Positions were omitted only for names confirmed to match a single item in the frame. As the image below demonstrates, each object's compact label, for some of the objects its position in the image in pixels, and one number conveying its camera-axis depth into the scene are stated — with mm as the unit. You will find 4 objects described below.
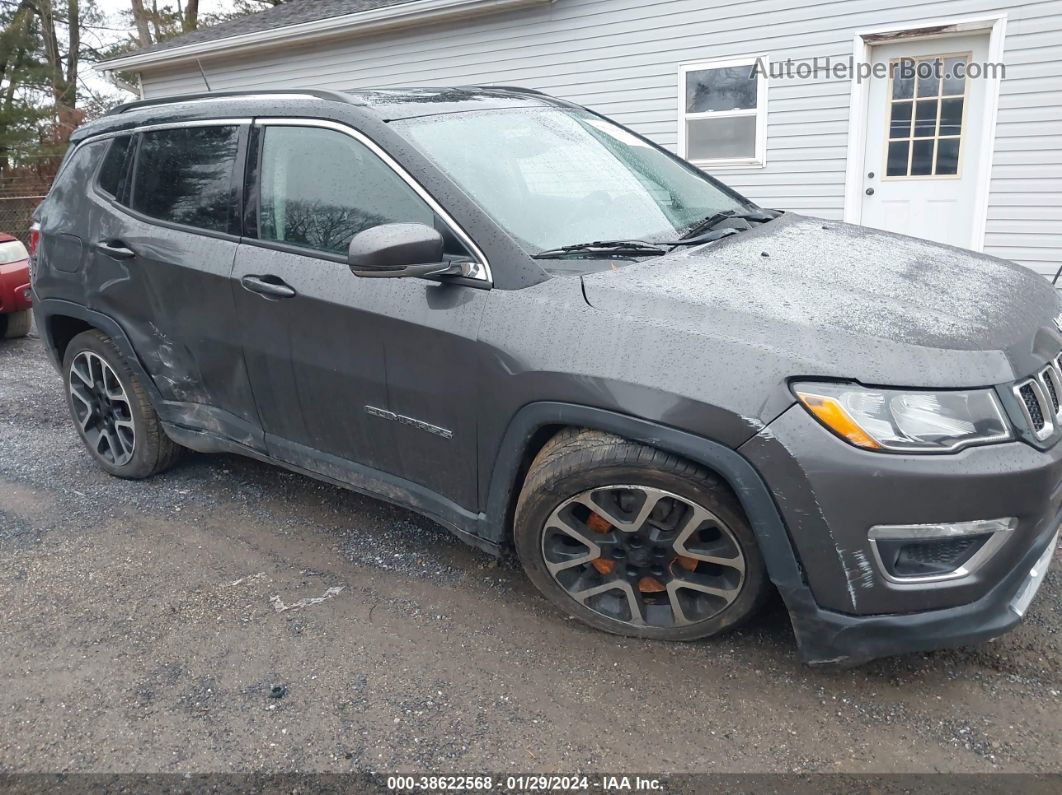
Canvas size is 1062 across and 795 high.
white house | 7402
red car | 7277
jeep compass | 2234
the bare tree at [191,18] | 23344
